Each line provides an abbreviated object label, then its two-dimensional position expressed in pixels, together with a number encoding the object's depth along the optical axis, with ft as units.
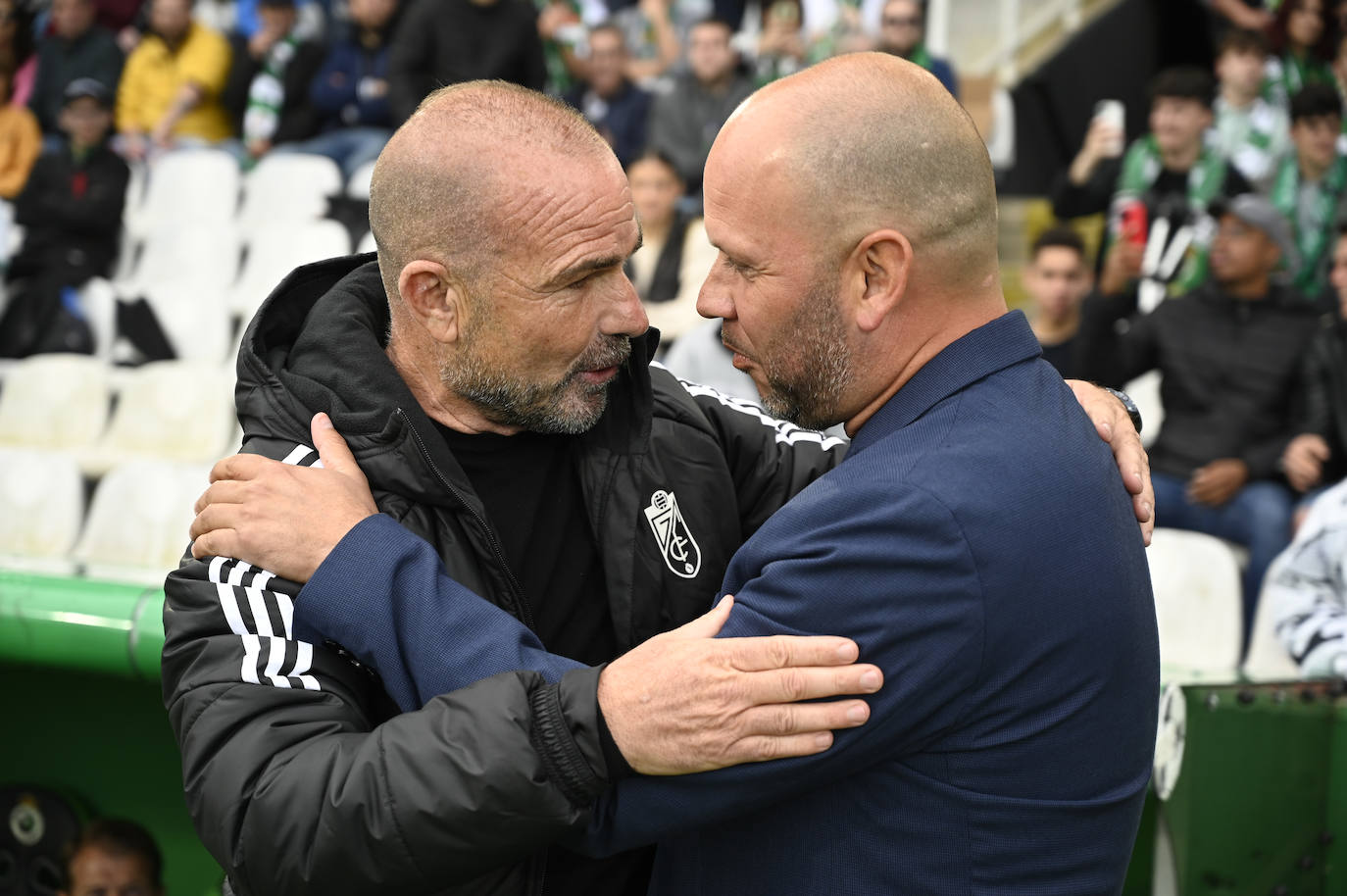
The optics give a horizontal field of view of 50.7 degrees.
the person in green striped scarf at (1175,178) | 19.92
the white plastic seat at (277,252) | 24.67
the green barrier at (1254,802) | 8.19
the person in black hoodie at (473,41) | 26.30
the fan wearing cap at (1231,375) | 16.55
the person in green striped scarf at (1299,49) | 22.33
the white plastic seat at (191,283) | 24.67
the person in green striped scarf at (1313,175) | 20.15
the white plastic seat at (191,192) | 28.60
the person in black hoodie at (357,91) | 28.14
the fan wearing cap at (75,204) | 26.05
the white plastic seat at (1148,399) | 18.58
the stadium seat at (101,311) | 25.29
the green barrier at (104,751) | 10.84
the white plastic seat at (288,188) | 27.61
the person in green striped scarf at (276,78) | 29.32
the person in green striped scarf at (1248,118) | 20.95
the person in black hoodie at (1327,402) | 16.20
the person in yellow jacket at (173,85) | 29.71
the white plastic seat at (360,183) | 26.48
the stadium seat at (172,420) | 21.43
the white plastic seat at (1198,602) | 14.38
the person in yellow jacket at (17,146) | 28.14
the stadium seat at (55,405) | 22.57
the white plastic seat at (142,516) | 18.11
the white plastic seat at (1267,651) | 13.53
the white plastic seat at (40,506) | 19.51
